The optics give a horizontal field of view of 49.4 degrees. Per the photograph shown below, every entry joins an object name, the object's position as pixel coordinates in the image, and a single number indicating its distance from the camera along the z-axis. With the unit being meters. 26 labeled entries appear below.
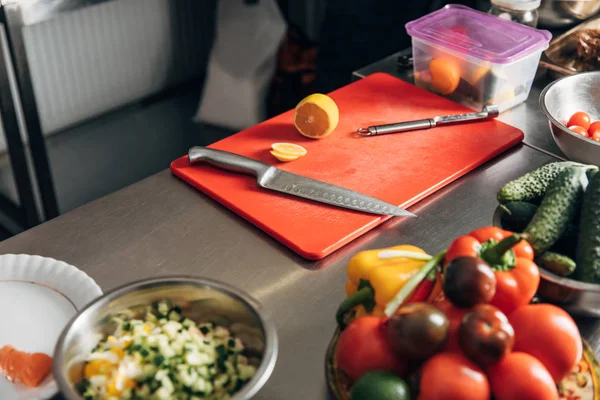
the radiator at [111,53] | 2.50
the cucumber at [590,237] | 0.76
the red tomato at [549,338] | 0.62
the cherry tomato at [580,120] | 1.18
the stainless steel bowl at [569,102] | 1.09
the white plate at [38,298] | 0.81
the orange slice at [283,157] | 1.13
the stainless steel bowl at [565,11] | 1.58
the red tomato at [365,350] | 0.62
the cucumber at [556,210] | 0.76
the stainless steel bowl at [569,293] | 0.75
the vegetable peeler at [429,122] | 1.23
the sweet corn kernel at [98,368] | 0.65
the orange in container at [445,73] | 1.32
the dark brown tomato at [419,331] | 0.59
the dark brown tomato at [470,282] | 0.61
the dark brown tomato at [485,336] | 0.57
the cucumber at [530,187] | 0.85
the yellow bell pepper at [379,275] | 0.69
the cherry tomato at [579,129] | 1.15
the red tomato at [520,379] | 0.58
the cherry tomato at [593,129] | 1.16
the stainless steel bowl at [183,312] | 0.64
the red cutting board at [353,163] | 1.00
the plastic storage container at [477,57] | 1.28
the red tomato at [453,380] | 0.57
